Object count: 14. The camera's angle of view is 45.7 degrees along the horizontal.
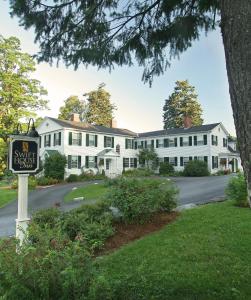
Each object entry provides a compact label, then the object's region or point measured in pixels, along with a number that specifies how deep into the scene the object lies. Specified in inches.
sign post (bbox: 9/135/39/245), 198.7
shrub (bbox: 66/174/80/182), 1134.6
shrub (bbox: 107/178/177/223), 294.3
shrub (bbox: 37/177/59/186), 1018.8
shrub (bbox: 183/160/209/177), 1243.2
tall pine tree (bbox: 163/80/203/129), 2255.2
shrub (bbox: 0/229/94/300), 108.1
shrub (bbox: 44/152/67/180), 1099.9
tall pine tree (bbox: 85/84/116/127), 2203.5
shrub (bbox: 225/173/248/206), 394.0
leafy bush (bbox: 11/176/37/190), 923.2
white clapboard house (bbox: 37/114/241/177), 1261.1
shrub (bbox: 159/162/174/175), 1365.5
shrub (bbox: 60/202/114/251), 256.1
